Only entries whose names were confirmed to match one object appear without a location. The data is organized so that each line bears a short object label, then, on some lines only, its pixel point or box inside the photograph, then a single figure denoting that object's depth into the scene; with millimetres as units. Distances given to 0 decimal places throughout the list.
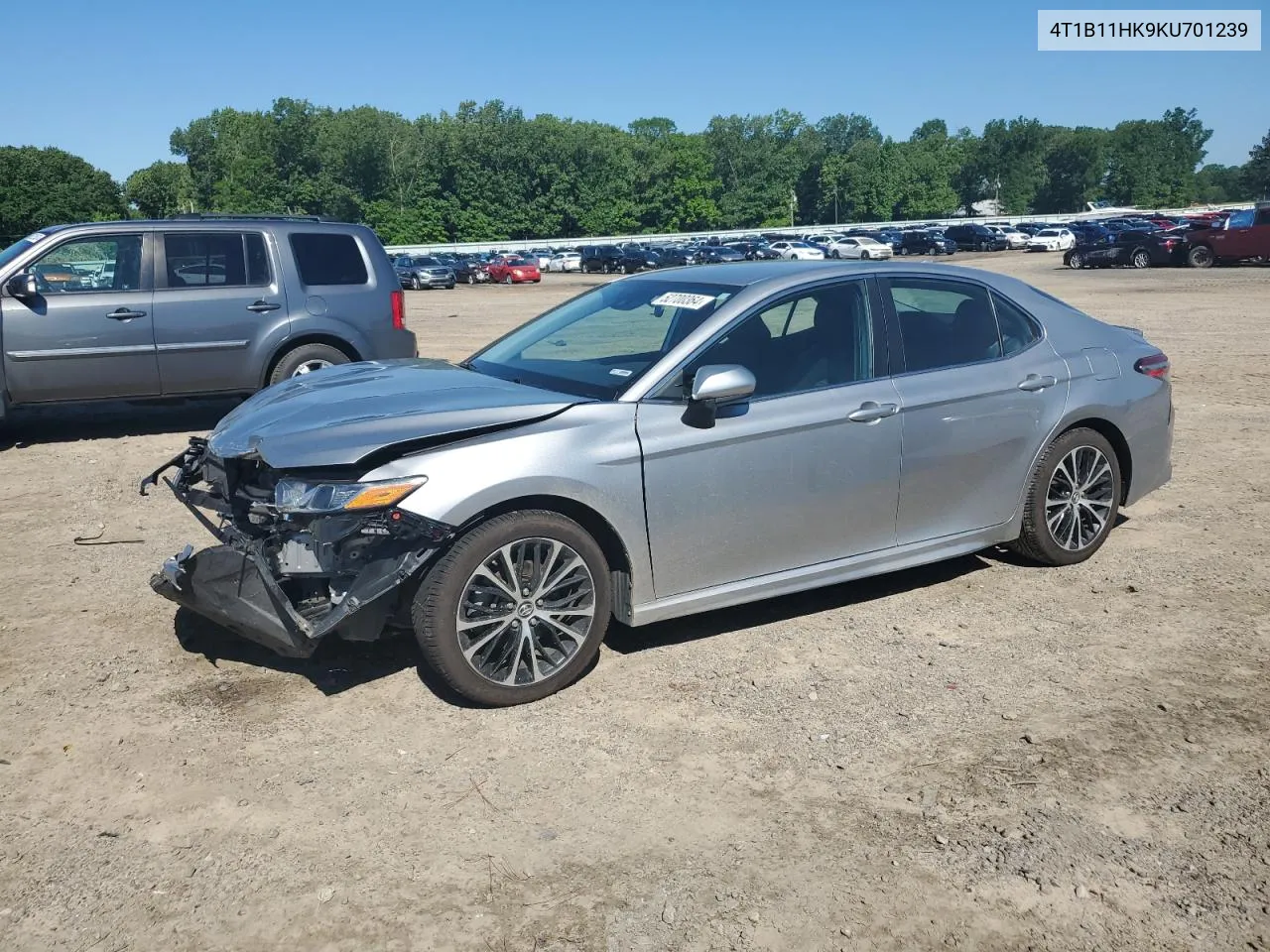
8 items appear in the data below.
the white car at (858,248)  59856
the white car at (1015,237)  66750
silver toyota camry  4242
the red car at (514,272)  52062
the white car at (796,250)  57594
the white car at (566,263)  68125
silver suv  9297
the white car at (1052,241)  62606
